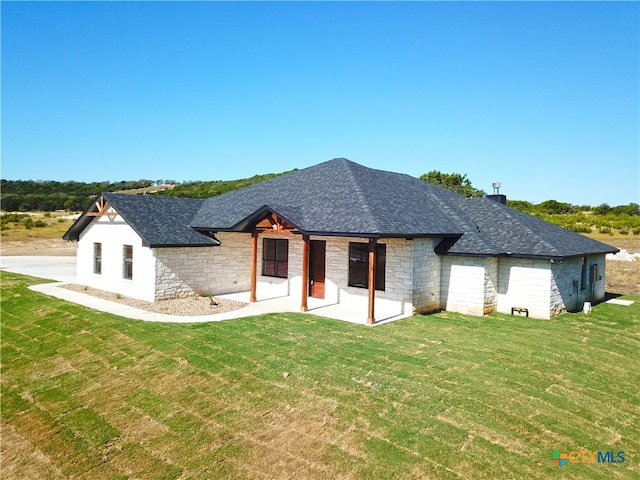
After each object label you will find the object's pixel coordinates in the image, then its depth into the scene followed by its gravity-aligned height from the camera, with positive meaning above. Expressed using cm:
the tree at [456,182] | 4818 +508
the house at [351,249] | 1370 -100
